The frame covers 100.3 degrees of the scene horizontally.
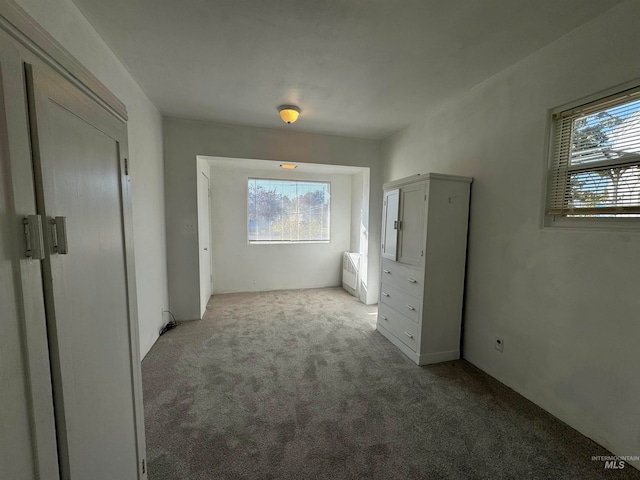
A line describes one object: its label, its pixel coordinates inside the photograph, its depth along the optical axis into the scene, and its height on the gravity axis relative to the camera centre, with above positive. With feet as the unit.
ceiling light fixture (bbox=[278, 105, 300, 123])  9.54 +3.73
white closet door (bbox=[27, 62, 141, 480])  2.07 -0.59
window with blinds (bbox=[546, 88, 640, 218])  5.16 +1.25
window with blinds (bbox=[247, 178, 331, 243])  16.12 +0.36
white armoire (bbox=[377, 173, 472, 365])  8.29 -1.48
